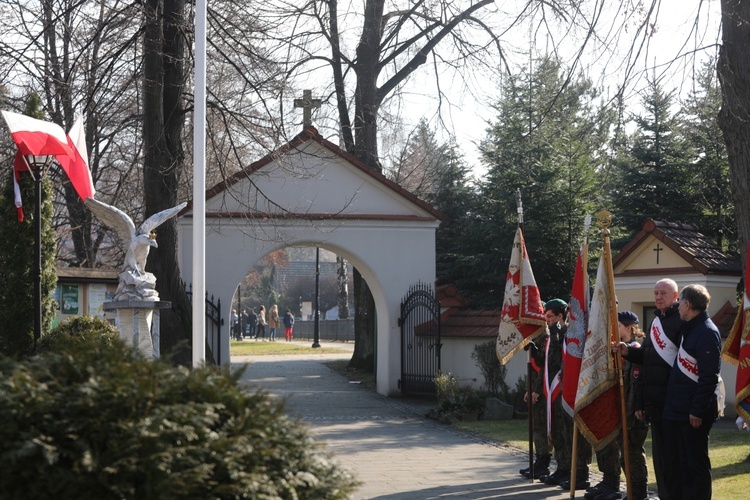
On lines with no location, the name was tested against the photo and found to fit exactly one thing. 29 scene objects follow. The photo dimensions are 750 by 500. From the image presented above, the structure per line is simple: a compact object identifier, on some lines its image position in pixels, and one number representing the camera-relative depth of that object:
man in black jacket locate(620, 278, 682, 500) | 8.49
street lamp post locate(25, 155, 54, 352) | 14.13
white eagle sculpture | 12.99
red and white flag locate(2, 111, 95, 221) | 14.28
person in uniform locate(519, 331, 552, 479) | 10.88
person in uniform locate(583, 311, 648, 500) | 9.31
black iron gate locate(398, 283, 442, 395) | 19.88
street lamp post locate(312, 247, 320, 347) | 43.11
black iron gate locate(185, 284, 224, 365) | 19.00
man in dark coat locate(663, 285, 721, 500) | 7.95
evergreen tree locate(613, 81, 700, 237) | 23.22
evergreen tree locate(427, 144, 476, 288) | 26.31
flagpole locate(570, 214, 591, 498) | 9.56
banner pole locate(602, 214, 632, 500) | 9.20
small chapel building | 17.64
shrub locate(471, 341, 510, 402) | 18.41
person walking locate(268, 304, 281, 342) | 52.94
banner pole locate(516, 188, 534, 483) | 10.68
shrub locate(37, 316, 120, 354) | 13.41
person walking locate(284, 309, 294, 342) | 54.38
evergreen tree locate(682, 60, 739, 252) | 22.25
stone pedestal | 12.60
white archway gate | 19.31
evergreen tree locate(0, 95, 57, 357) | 16.86
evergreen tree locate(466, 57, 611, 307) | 23.97
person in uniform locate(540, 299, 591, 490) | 10.27
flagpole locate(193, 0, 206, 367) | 11.45
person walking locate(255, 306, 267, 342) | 52.66
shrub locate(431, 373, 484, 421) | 17.05
